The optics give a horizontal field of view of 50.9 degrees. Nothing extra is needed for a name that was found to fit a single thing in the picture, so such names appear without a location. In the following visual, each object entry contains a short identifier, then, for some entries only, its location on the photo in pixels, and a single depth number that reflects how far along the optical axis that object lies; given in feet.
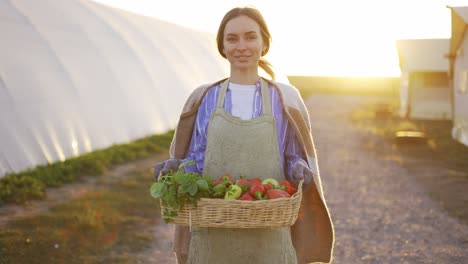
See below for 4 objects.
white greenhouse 23.70
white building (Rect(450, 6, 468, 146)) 39.11
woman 7.13
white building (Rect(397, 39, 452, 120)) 58.78
